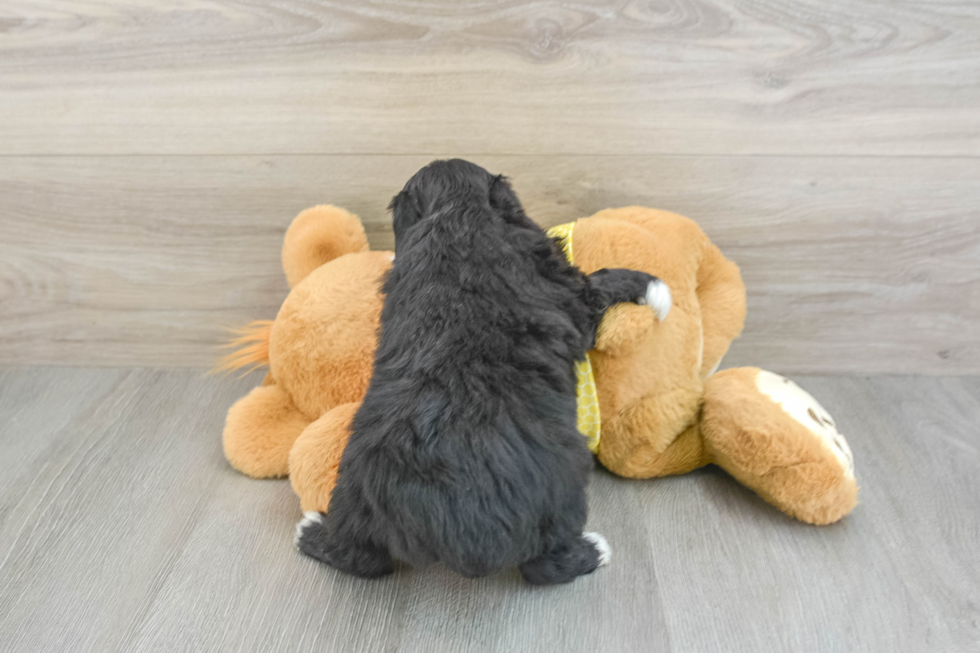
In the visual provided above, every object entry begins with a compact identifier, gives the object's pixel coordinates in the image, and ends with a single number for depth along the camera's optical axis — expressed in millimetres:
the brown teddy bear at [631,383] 769
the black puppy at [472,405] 609
